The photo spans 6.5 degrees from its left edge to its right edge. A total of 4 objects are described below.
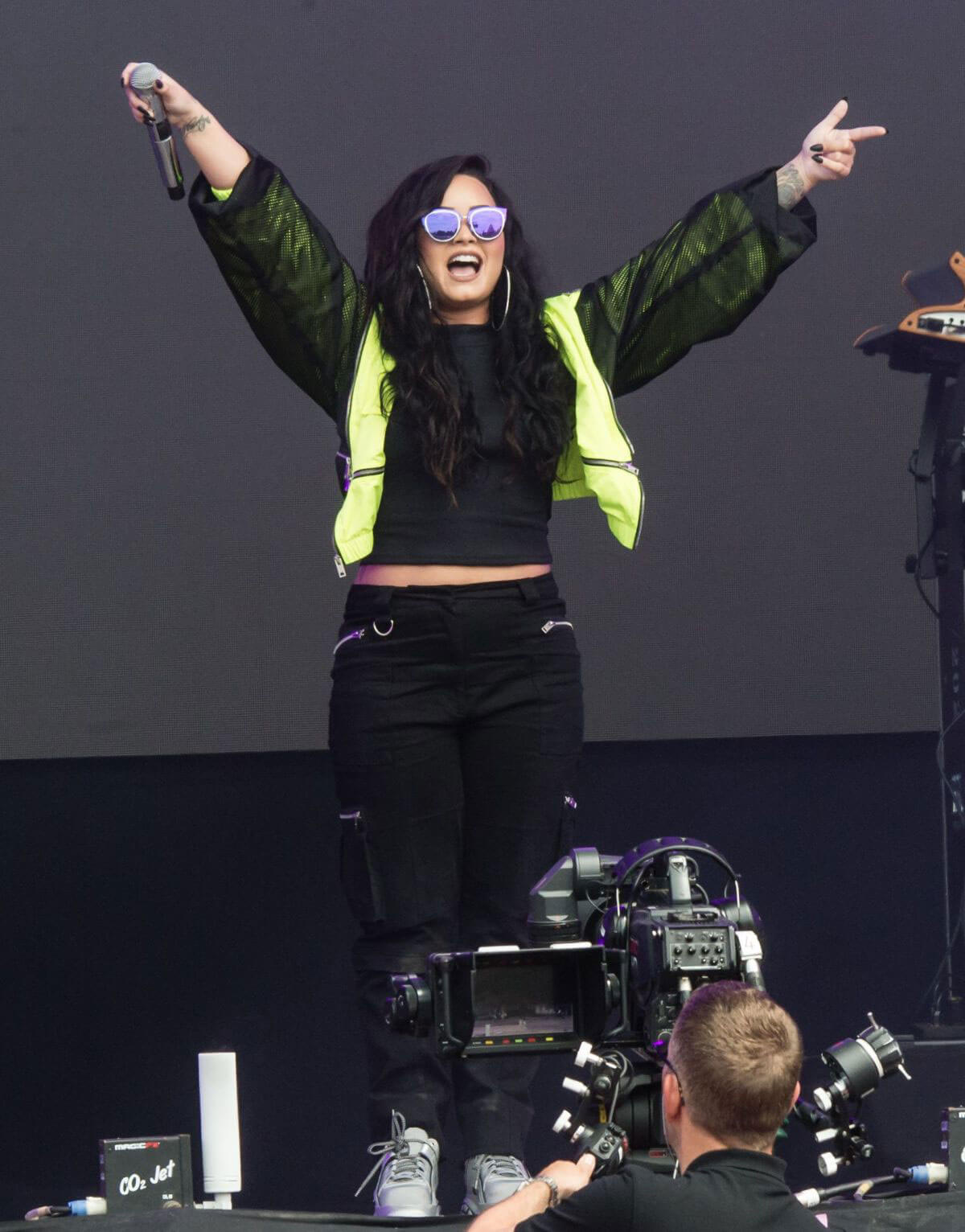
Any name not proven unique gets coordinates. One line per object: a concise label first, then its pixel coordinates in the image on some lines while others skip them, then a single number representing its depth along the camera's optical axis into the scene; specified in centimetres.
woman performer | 1271
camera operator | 1185
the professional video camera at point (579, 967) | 1217
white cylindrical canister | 1286
